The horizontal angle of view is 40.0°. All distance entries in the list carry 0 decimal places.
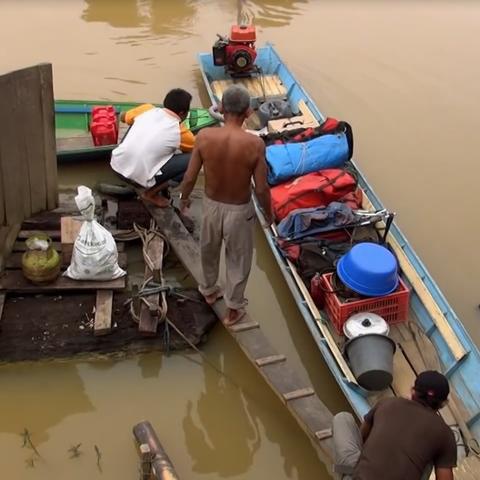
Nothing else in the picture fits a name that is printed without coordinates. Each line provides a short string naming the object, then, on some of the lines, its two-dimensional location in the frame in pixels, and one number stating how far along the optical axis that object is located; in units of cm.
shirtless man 485
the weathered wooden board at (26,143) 538
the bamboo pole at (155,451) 449
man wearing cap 362
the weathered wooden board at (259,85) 942
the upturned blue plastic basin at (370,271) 559
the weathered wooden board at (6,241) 605
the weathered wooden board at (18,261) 615
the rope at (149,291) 575
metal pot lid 551
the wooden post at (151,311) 573
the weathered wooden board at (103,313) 571
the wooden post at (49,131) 553
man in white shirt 626
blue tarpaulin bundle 692
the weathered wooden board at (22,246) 634
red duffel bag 664
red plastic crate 564
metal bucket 511
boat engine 941
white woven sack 576
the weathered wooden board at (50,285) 596
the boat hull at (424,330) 515
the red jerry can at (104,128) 787
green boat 789
